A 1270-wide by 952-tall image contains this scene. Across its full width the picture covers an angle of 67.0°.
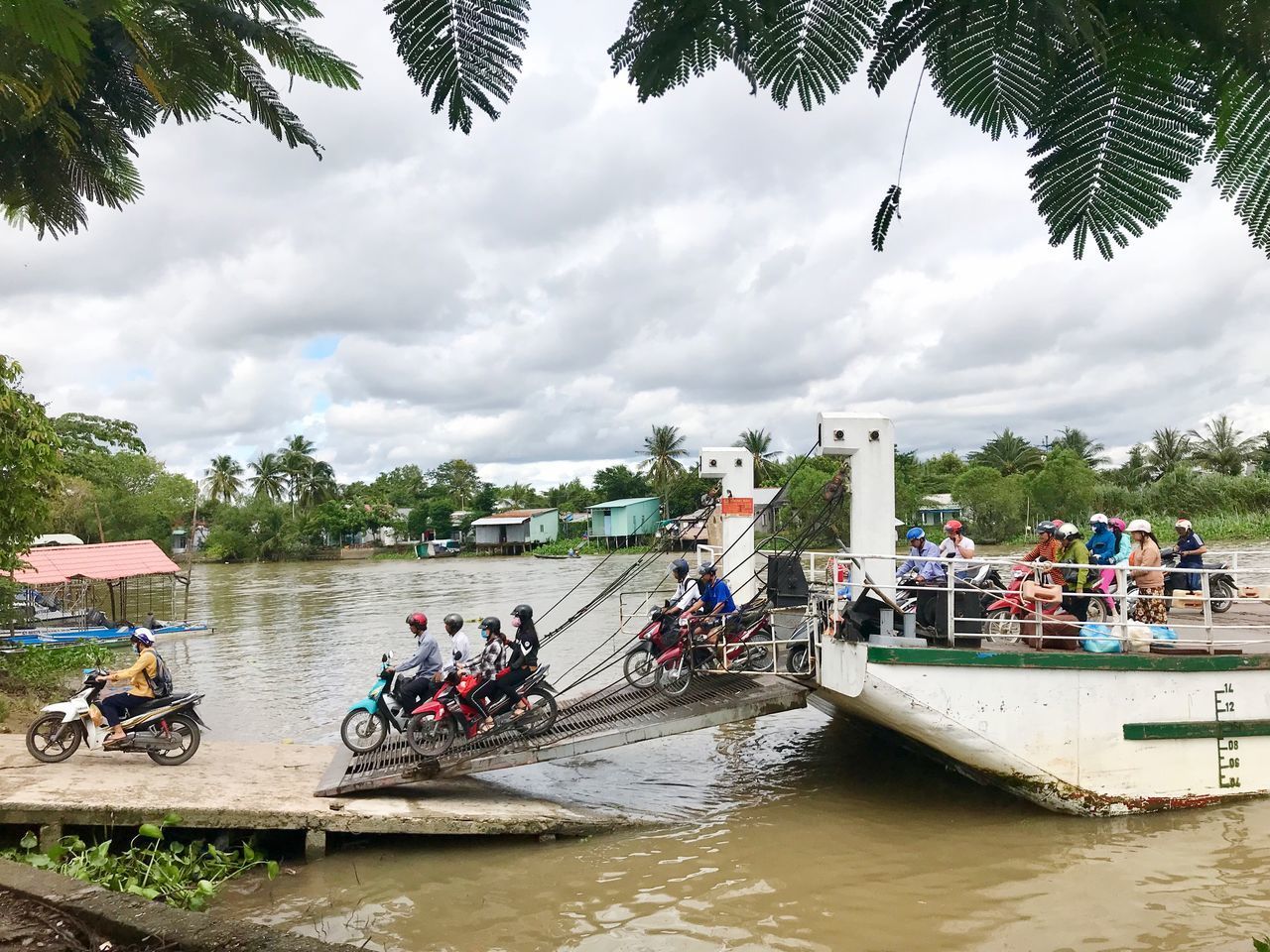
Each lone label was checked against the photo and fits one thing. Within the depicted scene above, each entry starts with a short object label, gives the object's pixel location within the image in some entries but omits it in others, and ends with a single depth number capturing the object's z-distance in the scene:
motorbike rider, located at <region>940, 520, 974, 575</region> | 9.39
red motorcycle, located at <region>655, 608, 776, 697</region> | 9.16
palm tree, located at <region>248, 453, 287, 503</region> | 78.69
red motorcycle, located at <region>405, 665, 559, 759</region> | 8.12
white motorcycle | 8.34
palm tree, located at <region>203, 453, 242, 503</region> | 79.69
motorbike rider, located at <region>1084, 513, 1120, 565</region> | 8.56
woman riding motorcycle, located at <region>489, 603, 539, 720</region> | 8.25
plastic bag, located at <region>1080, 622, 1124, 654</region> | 7.68
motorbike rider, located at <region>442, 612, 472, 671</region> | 8.52
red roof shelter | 22.22
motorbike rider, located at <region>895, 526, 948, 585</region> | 8.74
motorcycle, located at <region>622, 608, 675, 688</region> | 9.55
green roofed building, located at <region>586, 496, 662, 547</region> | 61.36
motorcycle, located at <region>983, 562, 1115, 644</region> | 7.85
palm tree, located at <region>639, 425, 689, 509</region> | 68.56
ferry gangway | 7.81
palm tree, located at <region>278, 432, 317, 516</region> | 79.06
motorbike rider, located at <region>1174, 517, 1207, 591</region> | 9.64
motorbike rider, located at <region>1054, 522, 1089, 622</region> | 7.84
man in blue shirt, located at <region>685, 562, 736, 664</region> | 9.26
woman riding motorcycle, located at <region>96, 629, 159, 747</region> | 8.47
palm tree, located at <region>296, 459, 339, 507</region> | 78.44
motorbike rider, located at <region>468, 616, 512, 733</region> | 8.22
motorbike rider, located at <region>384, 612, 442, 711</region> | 8.45
